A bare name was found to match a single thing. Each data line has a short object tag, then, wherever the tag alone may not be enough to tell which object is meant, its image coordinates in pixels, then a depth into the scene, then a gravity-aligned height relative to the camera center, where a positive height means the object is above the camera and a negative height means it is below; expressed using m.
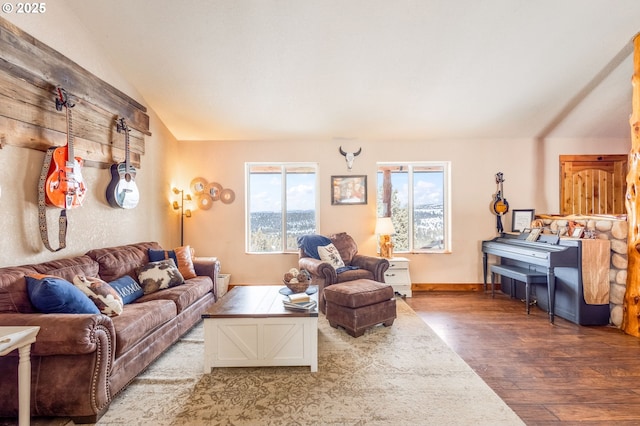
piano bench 3.40 -0.75
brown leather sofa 1.63 -0.85
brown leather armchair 3.49 -0.68
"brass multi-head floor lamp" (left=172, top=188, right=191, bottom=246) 4.48 +0.11
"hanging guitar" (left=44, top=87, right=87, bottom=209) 2.38 +0.33
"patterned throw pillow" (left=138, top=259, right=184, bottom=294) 2.87 -0.63
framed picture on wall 4.66 +0.37
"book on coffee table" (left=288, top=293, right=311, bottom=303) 2.39 -0.70
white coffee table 2.25 -0.98
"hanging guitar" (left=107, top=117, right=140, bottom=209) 3.15 +0.35
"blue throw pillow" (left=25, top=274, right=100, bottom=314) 1.83 -0.52
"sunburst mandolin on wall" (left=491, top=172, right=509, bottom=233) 4.50 +0.12
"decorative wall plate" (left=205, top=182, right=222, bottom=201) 4.60 +0.38
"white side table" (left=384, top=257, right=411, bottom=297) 4.24 -0.92
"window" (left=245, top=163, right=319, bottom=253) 4.77 +0.16
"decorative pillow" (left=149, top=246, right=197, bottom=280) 3.26 -0.51
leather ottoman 2.84 -0.93
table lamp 4.34 -0.31
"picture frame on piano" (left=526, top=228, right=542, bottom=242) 3.73 -0.28
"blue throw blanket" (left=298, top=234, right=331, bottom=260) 3.97 -0.41
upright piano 3.11 -0.76
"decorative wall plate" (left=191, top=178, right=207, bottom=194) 4.58 +0.45
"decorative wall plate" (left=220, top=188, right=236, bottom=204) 4.64 +0.28
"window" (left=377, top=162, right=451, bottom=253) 4.79 +0.19
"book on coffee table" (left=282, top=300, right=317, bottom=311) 2.31 -0.74
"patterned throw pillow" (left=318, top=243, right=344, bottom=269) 3.83 -0.57
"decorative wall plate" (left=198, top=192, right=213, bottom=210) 4.61 +0.20
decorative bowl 2.71 -0.69
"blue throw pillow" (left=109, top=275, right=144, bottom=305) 2.57 -0.68
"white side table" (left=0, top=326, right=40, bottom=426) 1.39 -0.73
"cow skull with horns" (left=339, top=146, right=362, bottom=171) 4.62 +0.92
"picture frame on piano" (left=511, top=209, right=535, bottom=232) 4.34 -0.09
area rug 1.72 -1.21
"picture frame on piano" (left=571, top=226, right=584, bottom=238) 3.31 -0.22
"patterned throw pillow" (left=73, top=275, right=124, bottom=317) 2.17 -0.61
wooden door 4.47 +0.45
